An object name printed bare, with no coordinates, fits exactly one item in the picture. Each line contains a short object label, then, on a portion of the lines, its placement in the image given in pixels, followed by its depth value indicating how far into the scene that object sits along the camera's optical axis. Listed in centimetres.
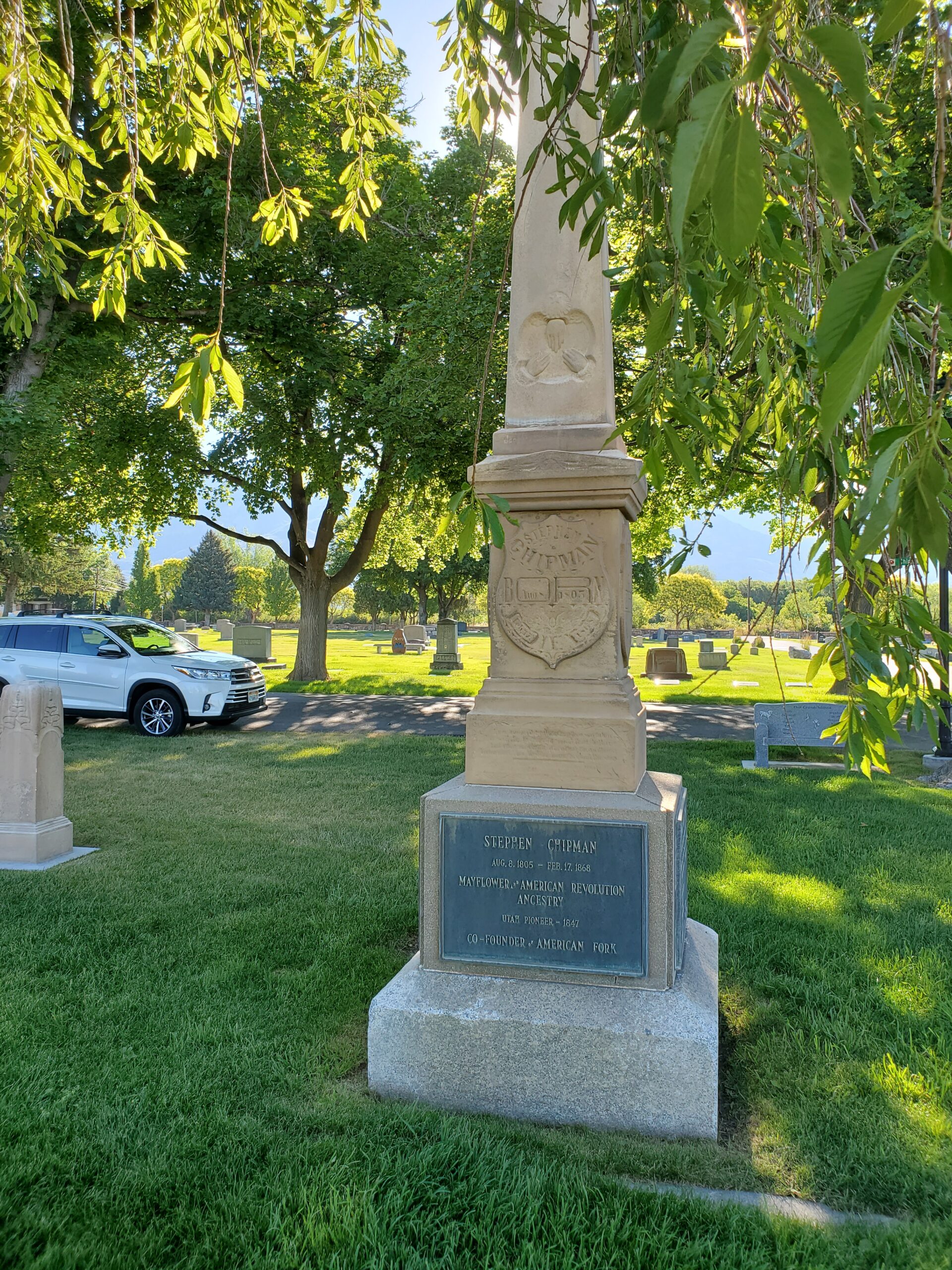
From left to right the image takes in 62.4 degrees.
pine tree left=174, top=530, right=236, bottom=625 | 9081
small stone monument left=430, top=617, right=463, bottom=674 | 2552
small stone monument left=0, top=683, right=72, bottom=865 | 571
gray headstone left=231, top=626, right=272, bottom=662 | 2628
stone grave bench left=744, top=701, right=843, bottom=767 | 886
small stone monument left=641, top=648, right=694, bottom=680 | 2277
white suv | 1212
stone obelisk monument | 281
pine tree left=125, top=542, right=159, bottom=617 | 7975
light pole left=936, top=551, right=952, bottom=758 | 845
